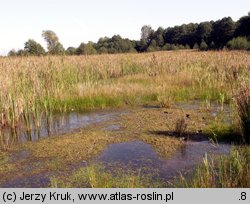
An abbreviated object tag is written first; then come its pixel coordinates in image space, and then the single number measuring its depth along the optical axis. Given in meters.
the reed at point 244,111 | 5.92
